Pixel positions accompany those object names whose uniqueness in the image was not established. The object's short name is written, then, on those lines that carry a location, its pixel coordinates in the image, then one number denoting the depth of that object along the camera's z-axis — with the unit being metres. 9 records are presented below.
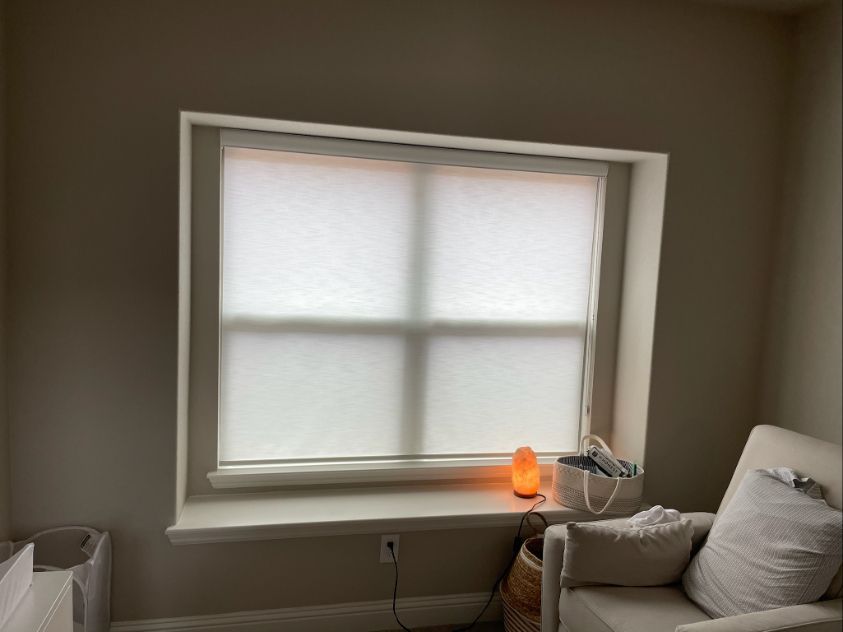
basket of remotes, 2.13
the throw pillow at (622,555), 1.66
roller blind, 2.15
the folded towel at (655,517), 1.78
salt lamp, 2.28
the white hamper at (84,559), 1.78
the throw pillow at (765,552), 1.40
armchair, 1.37
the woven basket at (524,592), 1.95
